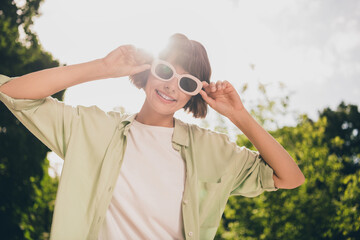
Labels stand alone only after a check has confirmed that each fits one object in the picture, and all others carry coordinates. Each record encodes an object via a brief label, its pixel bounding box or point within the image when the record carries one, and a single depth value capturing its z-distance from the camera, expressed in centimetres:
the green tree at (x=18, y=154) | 629
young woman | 182
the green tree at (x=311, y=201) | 361
